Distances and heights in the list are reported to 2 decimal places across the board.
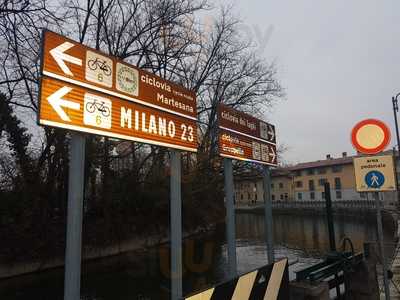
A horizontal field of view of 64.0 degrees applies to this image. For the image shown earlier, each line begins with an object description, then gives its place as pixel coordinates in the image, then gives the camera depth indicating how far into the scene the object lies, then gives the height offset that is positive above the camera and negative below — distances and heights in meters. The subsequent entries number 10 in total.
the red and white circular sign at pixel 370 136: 5.50 +1.03
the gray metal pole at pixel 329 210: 8.05 -0.35
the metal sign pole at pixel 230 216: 6.28 -0.34
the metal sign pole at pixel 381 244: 5.04 -0.79
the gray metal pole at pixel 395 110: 22.09 +5.89
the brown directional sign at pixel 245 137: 6.54 +1.40
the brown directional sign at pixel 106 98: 3.62 +1.39
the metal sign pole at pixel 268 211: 7.83 -0.32
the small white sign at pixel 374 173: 5.29 +0.37
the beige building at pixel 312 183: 70.38 +3.37
